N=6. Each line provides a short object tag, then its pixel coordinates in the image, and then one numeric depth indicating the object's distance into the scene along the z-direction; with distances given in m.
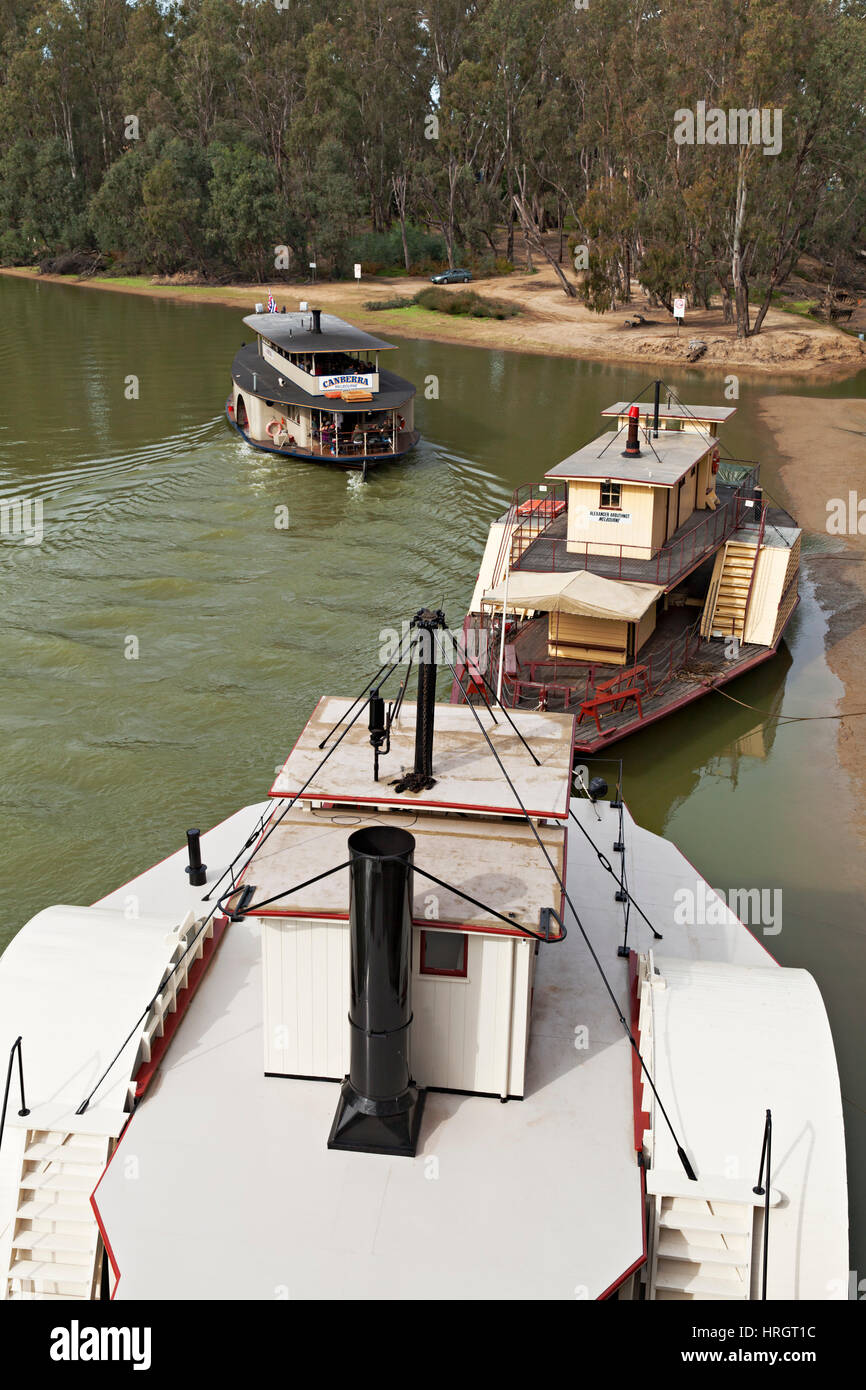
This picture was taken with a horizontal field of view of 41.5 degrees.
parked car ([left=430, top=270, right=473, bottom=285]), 94.56
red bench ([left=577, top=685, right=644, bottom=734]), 23.23
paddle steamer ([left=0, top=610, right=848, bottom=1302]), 10.41
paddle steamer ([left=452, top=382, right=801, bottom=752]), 24.03
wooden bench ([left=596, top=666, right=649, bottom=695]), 23.84
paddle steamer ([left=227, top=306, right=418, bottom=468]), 44.91
